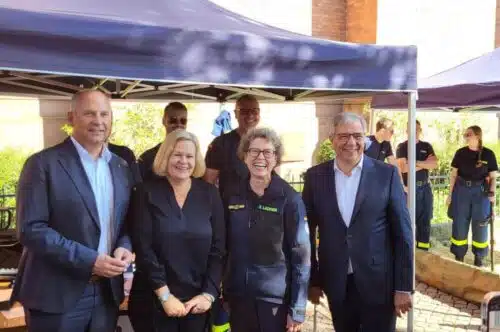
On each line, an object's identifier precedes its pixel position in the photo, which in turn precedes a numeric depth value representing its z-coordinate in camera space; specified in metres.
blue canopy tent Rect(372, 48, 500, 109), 5.36
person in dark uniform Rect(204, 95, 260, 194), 4.12
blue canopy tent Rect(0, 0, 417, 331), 2.71
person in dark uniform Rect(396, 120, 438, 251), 7.86
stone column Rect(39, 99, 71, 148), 11.17
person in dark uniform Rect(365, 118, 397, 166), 8.00
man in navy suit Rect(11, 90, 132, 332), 2.45
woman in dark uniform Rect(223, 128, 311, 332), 2.91
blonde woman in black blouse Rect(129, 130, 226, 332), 2.73
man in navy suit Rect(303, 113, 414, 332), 3.08
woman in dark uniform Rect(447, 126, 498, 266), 7.48
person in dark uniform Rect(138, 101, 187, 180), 4.36
